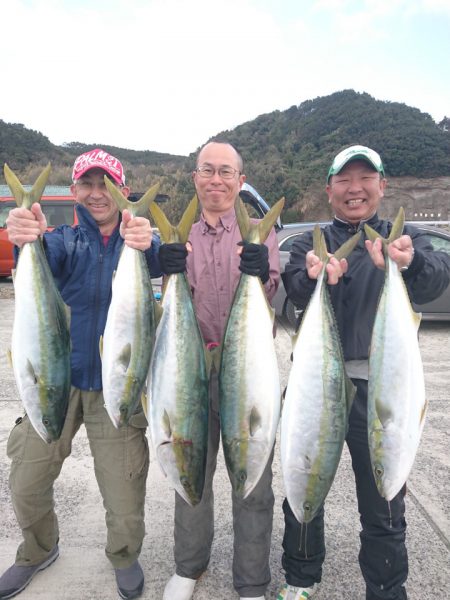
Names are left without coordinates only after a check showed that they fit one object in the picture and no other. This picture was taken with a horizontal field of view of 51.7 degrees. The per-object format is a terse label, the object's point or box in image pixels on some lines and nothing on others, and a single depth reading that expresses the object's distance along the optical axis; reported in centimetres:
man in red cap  228
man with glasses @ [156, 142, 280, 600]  224
